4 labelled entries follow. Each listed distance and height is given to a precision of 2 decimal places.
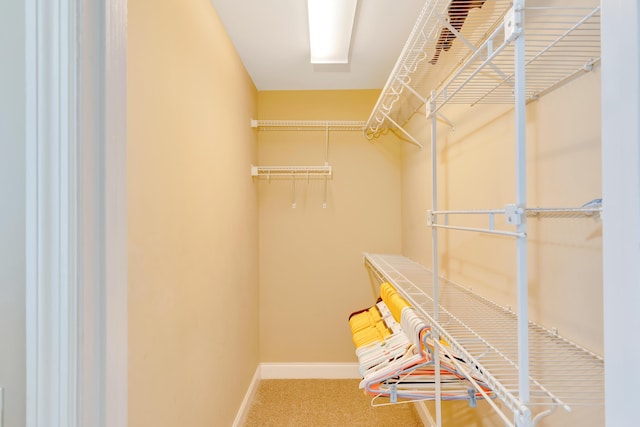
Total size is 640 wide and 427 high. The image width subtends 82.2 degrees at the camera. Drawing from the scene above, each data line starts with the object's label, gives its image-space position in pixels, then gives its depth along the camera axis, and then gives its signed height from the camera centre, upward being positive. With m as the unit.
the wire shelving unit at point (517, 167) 0.81 +0.11
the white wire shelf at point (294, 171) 3.08 +0.39
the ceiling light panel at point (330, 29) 1.81 +1.04
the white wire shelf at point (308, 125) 3.06 +0.77
